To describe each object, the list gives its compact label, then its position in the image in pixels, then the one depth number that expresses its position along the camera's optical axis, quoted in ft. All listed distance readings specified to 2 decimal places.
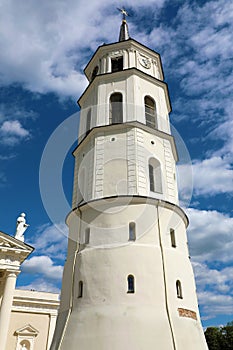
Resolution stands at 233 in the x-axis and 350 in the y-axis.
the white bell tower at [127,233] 50.90
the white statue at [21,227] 67.36
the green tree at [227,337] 186.91
